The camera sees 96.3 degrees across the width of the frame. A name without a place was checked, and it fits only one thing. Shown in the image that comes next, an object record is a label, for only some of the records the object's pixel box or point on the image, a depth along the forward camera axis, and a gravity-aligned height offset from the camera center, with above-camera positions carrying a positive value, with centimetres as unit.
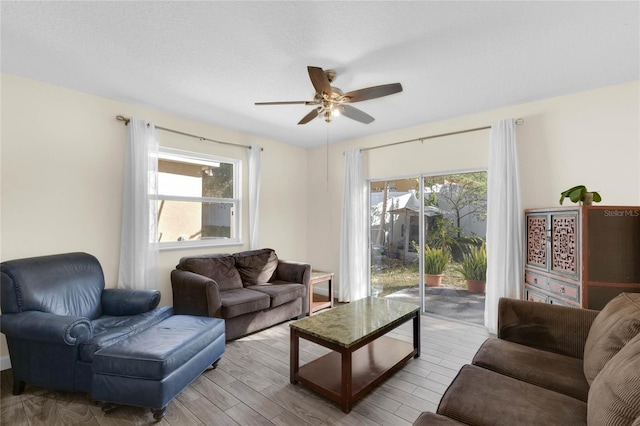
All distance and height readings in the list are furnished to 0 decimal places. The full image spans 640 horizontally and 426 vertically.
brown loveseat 297 -85
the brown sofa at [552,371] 108 -84
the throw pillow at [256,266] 385 -64
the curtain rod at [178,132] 320 +111
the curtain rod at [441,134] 325 +113
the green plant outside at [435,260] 396 -54
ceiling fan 212 +103
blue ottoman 185 -101
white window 367 +27
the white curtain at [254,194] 430 +39
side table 410 -107
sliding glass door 375 -27
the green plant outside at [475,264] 367 -56
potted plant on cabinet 245 +22
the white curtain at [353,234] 448 -22
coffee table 203 -108
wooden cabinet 230 -27
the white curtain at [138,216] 315 +3
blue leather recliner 199 -78
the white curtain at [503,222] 315 -1
